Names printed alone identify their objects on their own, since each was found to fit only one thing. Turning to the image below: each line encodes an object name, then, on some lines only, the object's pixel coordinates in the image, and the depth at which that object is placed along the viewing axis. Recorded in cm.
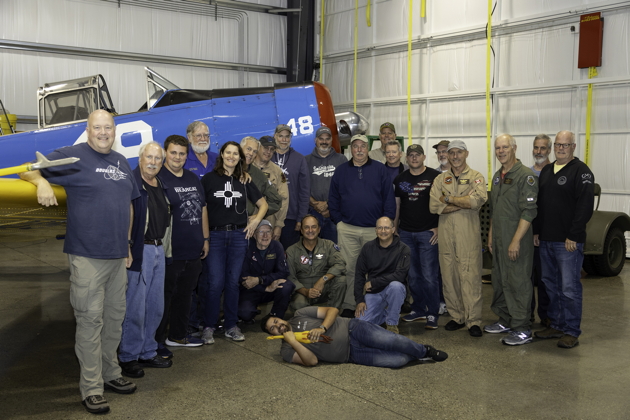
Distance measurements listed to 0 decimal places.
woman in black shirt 465
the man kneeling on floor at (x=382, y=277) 488
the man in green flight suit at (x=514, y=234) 482
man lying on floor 407
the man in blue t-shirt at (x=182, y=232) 420
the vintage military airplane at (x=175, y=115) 650
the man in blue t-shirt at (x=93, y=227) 332
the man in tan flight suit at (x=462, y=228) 509
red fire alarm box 1011
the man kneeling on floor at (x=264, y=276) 513
